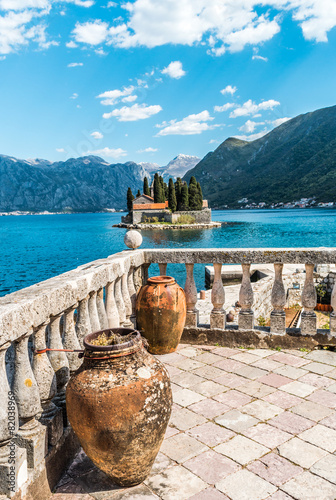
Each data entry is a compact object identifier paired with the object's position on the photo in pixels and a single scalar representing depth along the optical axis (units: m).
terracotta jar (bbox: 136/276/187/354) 4.50
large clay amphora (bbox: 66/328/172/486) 2.24
